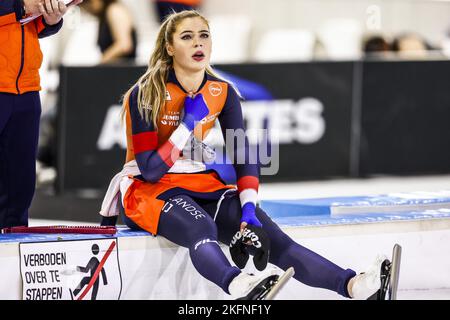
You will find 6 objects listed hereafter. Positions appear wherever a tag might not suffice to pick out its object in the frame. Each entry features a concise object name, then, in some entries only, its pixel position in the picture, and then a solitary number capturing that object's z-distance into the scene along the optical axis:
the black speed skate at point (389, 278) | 8.59
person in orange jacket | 9.13
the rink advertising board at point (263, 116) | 15.05
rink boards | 8.86
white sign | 8.83
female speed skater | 8.82
